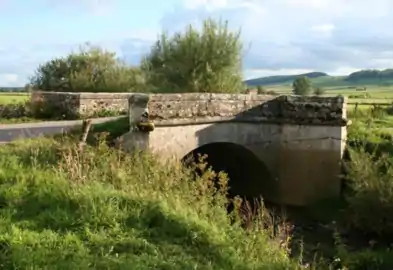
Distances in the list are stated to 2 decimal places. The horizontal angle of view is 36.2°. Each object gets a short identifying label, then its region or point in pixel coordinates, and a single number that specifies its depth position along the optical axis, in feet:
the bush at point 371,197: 41.52
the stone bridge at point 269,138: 48.34
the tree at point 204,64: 77.15
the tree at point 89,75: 86.79
